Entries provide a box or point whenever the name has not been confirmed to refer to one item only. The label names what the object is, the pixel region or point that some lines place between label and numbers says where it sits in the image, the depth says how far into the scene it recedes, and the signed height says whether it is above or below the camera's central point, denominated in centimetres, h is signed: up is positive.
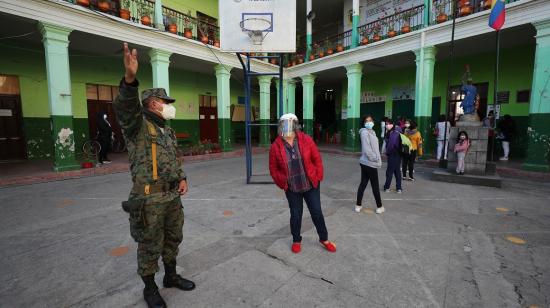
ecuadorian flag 660 +286
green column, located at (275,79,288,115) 1557 +215
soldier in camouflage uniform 219 -47
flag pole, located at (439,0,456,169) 758 -97
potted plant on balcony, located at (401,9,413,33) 1018 +440
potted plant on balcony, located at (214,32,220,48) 1176 +398
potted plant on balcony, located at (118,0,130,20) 874 +387
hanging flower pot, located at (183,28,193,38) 1069 +391
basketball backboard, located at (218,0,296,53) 621 +252
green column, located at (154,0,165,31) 949 +406
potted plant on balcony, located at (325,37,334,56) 1308 +404
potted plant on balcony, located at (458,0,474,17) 842 +389
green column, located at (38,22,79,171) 716 +102
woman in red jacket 313 -51
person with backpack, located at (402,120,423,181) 704 -52
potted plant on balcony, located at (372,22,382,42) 1102 +410
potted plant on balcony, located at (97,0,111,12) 822 +388
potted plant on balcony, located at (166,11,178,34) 1009 +449
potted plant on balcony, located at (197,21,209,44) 1111 +484
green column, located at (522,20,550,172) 706 +56
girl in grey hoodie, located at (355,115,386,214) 443 -53
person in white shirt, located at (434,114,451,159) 912 -23
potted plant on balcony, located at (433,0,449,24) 910 +433
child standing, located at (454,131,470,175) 659 -50
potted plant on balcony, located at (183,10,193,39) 1070 +399
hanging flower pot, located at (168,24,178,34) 1007 +387
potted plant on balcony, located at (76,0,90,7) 763 +370
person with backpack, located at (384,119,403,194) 557 -51
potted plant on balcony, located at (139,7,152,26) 928 +404
